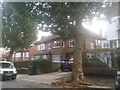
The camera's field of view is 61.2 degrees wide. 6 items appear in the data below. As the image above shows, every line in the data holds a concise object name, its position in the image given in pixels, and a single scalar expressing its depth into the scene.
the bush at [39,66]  11.69
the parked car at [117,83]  4.86
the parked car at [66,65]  12.54
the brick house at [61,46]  18.87
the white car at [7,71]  9.13
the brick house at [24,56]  26.91
